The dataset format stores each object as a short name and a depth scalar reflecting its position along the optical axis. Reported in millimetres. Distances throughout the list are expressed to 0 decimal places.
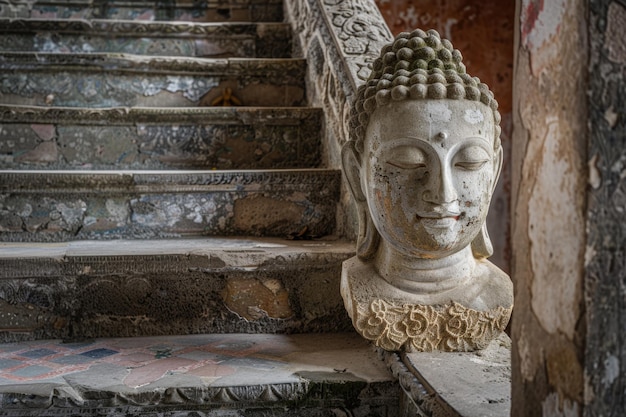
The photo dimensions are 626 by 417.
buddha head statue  1616
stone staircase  1693
